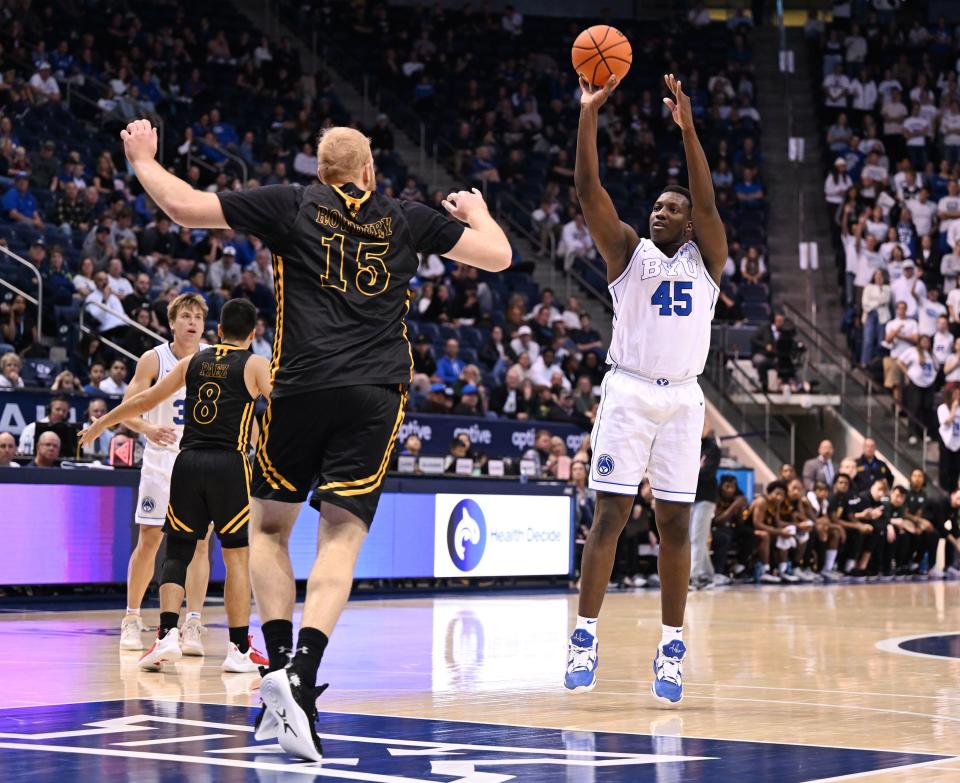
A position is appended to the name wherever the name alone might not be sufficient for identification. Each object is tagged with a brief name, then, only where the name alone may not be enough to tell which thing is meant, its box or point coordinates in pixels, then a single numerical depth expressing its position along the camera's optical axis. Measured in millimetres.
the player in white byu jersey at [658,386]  7090
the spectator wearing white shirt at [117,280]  17922
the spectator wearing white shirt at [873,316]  25453
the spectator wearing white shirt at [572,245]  26188
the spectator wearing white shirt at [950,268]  26234
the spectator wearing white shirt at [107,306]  17250
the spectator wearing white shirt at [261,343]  18078
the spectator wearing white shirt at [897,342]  24688
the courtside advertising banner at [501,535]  16281
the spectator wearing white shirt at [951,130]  29469
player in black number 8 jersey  8477
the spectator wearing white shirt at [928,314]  25312
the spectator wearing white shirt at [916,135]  29469
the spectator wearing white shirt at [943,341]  24688
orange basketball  7005
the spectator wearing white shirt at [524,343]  22375
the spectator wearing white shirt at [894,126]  29953
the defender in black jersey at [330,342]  5344
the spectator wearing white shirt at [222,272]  19656
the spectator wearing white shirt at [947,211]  27156
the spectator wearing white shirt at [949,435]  23344
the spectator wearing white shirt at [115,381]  15742
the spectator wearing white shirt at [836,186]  28797
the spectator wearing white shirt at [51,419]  14203
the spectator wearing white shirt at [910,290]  25406
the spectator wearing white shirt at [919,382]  24500
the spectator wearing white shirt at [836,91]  30828
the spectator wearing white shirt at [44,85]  21578
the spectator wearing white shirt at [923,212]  27562
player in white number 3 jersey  9125
